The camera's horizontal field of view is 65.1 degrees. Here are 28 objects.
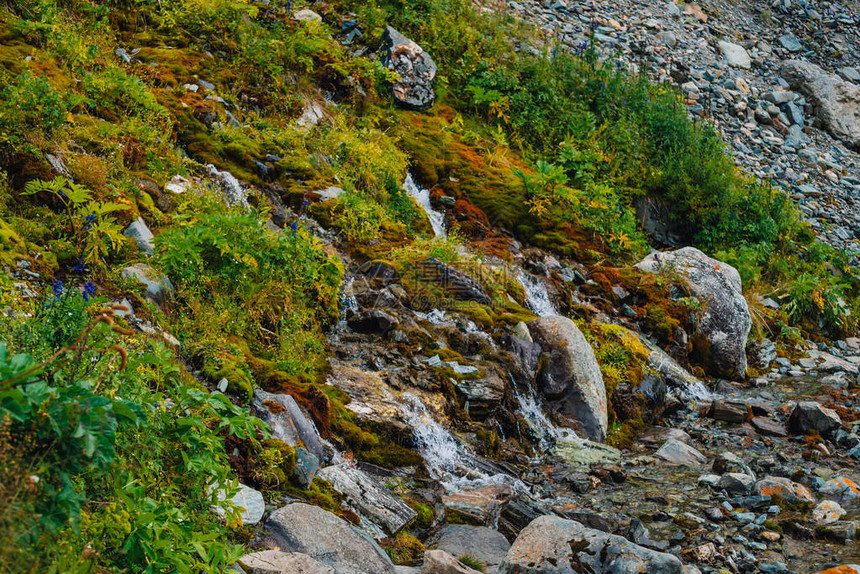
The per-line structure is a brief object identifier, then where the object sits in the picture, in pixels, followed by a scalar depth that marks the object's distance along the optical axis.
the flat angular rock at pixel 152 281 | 5.35
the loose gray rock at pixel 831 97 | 18.86
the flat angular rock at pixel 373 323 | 7.34
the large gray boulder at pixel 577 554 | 4.07
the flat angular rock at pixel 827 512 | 5.72
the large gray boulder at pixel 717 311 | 10.70
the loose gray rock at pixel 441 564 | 3.86
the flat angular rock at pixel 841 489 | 6.33
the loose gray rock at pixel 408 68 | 12.41
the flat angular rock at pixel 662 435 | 8.07
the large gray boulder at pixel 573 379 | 7.79
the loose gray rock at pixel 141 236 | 5.84
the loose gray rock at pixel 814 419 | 8.35
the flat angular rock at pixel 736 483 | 6.32
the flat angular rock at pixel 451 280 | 8.35
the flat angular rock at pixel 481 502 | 5.23
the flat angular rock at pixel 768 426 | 8.45
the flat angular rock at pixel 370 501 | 4.54
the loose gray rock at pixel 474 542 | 4.59
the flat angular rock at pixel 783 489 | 6.05
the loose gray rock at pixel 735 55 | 19.16
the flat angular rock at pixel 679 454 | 7.36
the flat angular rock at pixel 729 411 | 8.84
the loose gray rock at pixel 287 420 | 4.71
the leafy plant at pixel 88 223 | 5.33
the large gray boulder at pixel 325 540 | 3.59
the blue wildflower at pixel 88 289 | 3.80
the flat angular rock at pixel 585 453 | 7.05
